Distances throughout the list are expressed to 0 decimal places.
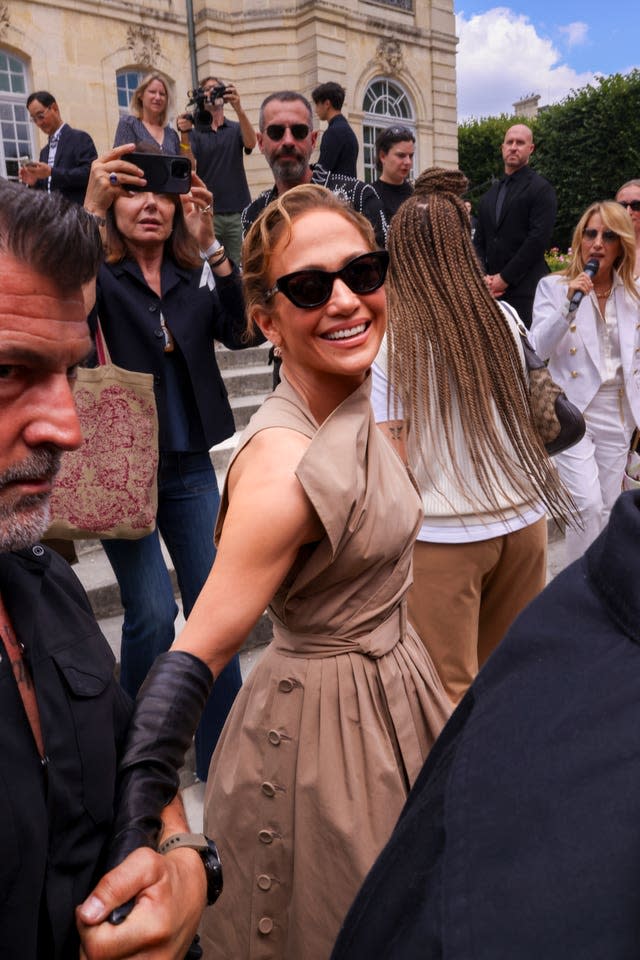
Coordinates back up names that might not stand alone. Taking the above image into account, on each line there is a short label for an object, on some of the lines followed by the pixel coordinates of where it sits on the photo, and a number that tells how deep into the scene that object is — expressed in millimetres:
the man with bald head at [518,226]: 6305
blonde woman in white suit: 4203
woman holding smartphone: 2738
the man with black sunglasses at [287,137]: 3766
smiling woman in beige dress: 1572
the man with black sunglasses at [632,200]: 5715
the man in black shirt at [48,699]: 1079
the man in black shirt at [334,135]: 6000
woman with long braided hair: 2531
